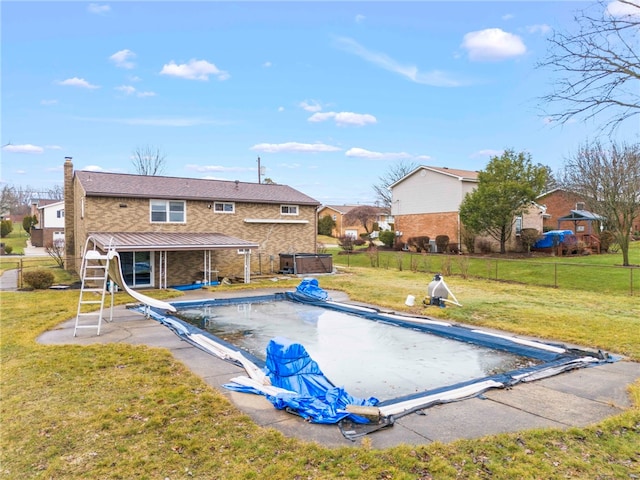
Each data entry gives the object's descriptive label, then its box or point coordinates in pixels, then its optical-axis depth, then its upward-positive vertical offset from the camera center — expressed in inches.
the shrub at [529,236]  1105.4 +19.4
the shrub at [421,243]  1225.3 +3.8
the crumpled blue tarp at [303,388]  192.9 -72.7
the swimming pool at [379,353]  226.1 -83.8
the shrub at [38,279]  643.5 -47.6
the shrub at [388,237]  1374.3 +24.2
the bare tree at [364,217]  2164.7 +145.4
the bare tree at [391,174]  2082.9 +345.1
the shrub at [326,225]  2269.9 +107.2
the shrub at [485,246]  1124.5 -5.7
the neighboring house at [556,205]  1604.3 +147.4
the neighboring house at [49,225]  1670.8 +96.7
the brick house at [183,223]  712.4 +44.1
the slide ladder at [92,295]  390.6 -66.4
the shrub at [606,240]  1157.1 +7.9
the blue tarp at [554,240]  1111.2 +9.2
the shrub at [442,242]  1167.6 +5.9
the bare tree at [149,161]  1953.7 +392.6
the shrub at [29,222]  2017.0 +121.0
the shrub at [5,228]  1953.2 +92.4
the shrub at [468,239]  1138.7 +13.3
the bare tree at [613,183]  939.3 +138.5
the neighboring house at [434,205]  1180.5 +116.5
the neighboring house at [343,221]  2245.8 +138.3
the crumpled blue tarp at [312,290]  599.2 -64.3
